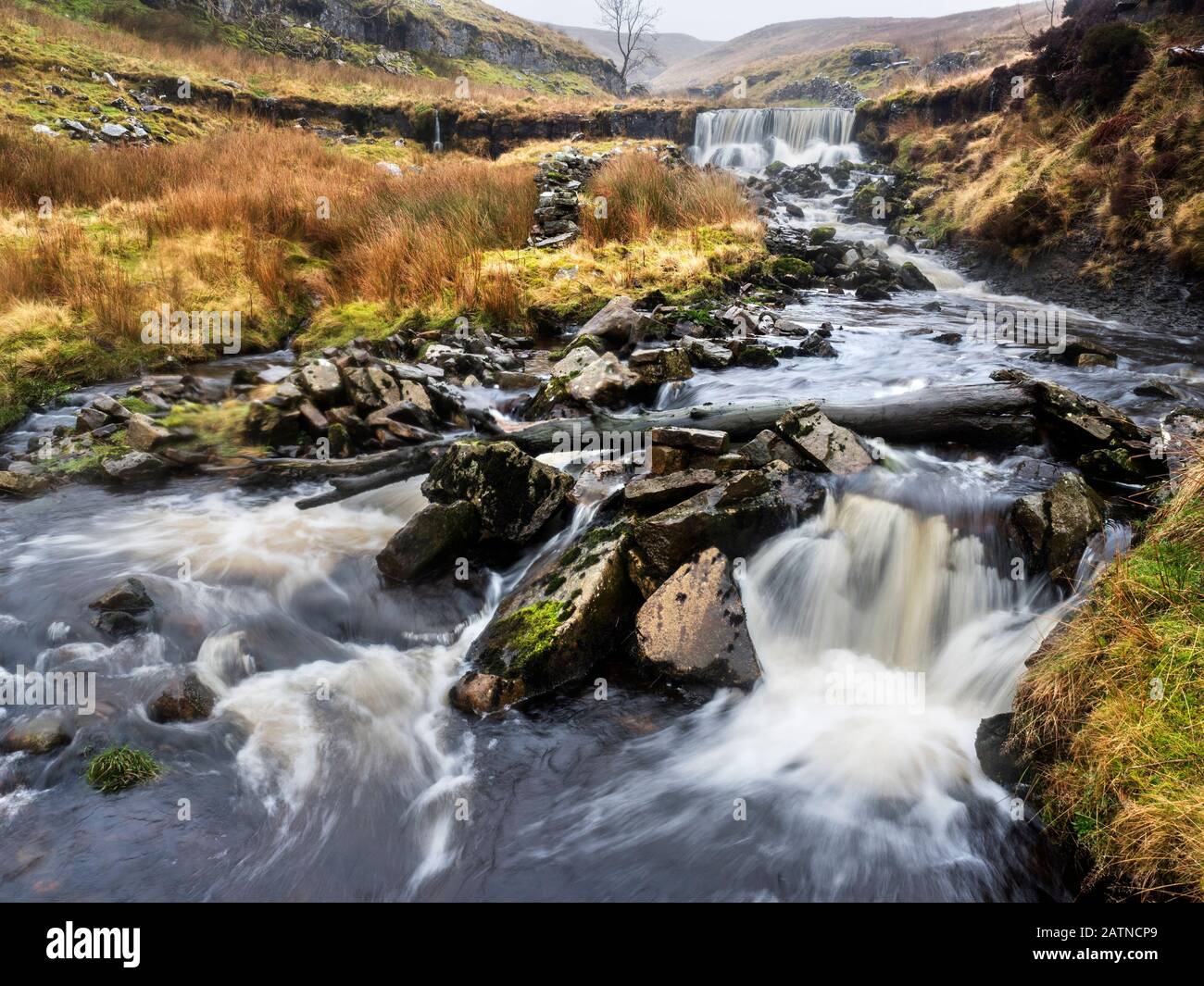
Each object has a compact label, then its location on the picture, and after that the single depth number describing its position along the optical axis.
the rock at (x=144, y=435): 7.11
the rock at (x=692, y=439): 5.99
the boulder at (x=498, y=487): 5.69
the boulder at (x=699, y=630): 4.54
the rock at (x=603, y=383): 8.00
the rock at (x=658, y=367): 8.54
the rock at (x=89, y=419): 7.25
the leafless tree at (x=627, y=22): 54.84
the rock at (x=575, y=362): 8.54
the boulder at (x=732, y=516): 4.91
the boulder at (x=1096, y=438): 5.30
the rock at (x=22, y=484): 6.42
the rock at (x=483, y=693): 4.40
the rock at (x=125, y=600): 4.85
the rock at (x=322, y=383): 7.41
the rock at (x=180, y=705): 4.10
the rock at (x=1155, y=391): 7.32
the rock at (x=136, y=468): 6.76
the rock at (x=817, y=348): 9.81
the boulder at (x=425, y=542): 5.45
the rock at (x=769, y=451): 5.85
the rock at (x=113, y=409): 7.41
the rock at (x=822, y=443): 5.78
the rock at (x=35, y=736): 3.76
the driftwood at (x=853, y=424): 6.17
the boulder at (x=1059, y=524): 4.51
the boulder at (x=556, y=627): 4.50
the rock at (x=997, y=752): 3.56
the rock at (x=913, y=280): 14.05
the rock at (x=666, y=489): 5.42
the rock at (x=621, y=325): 9.80
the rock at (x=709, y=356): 9.37
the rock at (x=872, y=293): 13.37
